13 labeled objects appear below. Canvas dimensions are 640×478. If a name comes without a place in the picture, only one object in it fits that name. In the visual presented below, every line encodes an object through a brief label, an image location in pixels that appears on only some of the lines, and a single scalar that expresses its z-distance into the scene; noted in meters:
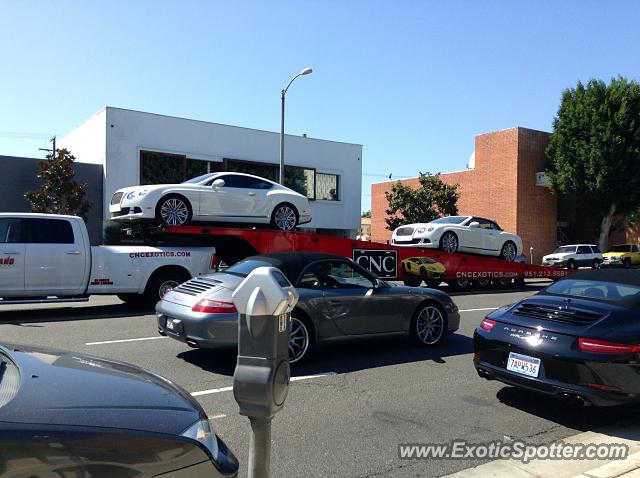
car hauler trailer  12.49
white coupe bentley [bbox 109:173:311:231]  11.57
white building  22.47
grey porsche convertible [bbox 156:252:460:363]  6.38
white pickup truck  9.81
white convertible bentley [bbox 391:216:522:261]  16.23
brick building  35.59
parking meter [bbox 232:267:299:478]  2.28
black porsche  4.74
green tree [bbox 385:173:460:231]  33.03
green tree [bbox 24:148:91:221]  19.61
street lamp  21.48
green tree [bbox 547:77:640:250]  32.12
